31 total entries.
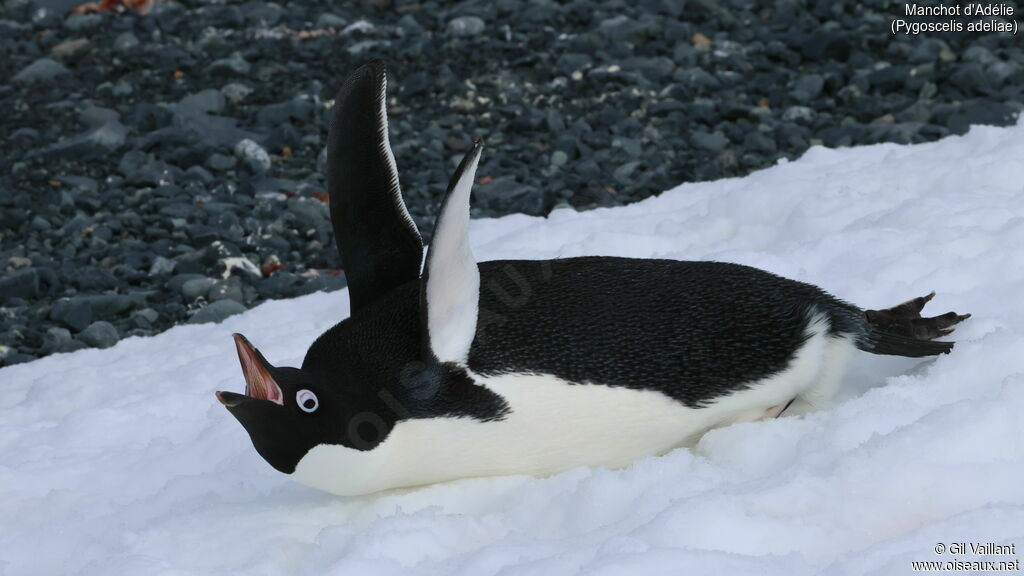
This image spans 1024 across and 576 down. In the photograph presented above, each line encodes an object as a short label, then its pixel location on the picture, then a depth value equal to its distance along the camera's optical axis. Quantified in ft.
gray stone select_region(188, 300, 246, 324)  26.35
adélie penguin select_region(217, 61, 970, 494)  13.34
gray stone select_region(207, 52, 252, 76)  42.70
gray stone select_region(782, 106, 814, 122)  38.29
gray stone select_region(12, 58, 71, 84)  42.63
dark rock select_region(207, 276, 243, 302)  28.02
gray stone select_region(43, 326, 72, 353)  25.81
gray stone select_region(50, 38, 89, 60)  44.45
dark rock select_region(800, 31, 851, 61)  42.32
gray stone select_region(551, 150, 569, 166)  35.70
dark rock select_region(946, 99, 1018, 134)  35.68
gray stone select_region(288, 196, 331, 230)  32.35
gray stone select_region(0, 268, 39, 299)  28.73
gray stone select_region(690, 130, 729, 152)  36.63
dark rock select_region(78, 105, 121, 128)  39.11
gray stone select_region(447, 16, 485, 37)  45.16
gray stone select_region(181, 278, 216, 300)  28.32
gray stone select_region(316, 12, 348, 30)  46.32
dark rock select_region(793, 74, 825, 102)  39.65
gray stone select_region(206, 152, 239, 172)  36.04
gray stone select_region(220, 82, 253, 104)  41.16
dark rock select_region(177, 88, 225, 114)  39.88
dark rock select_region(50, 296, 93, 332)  27.07
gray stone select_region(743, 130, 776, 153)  36.24
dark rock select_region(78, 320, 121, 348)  26.07
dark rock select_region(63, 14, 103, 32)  46.55
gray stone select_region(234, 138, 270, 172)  36.01
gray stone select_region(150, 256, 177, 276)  29.81
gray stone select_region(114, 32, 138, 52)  44.73
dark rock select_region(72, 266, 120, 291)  29.14
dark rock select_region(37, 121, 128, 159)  36.96
